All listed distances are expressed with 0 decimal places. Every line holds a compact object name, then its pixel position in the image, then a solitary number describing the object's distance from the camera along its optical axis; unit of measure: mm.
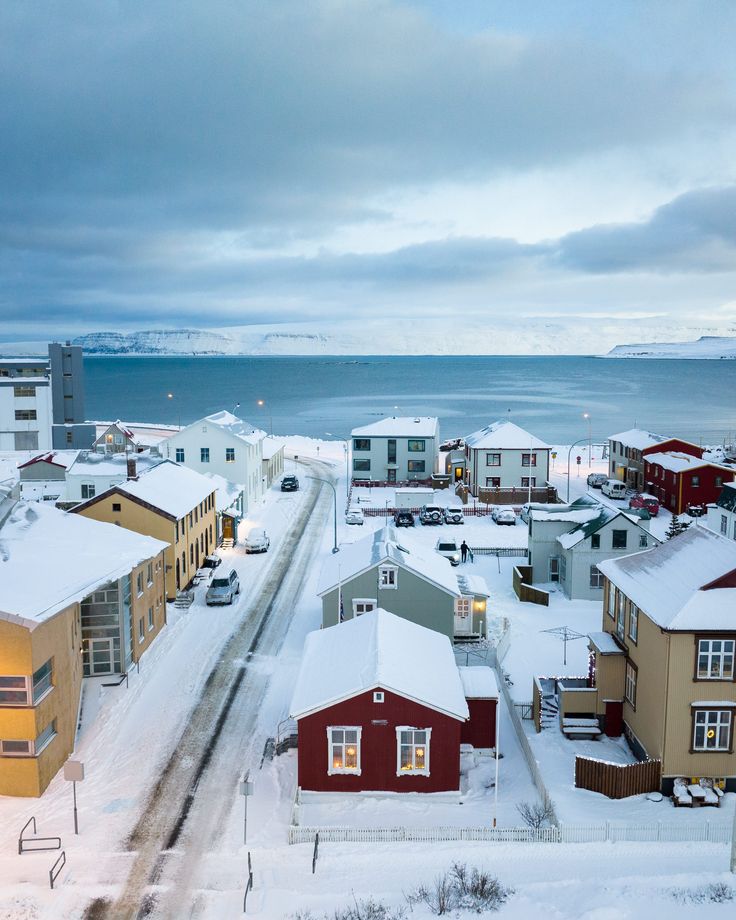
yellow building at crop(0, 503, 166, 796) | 22750
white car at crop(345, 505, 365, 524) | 58562
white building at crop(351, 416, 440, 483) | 72500
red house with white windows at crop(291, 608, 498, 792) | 22844
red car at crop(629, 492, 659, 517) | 62656
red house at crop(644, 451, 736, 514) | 62062
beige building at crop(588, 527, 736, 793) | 22609
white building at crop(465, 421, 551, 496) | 68188
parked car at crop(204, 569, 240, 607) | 39906
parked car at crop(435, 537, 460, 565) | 47625
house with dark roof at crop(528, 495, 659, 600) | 41594
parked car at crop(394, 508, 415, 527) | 58438
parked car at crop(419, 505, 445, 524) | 58969
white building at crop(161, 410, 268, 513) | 62438
